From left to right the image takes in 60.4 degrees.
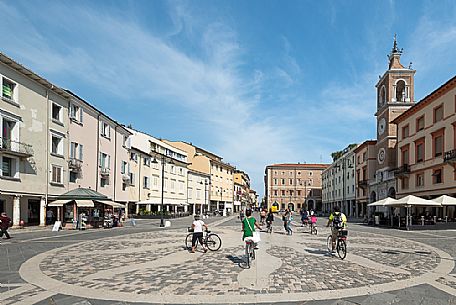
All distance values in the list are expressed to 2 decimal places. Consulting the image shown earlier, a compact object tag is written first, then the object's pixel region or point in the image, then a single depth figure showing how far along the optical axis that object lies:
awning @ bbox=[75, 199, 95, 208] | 30.50
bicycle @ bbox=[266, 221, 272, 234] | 26.81
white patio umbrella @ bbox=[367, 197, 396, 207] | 34.11
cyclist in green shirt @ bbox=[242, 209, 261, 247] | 11.79
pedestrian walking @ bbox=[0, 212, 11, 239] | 20.26
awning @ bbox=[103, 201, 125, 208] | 32.75
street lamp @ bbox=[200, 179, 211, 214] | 73.29
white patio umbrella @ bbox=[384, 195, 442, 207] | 30.52
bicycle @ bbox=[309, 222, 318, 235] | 26.41
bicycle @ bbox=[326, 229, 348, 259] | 13.79
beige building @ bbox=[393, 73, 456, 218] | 35.16
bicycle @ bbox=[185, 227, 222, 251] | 15.61
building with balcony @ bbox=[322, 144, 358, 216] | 75.83
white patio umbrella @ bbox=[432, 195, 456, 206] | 29.70
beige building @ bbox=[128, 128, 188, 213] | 52.03
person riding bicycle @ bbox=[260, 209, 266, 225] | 31.66
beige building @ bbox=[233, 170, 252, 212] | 109.44
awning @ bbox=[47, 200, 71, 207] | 29.98
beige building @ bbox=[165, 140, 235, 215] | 80.19
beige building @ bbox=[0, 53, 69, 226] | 27.17
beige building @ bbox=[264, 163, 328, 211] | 122.19
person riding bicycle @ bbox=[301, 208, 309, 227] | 30.60
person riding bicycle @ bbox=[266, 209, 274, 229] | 27.03
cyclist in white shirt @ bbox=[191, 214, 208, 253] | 14.96
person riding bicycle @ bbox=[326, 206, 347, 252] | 13.85
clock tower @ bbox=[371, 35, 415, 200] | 51.03
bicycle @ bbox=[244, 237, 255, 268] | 11.70
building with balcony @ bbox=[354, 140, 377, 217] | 62.47
